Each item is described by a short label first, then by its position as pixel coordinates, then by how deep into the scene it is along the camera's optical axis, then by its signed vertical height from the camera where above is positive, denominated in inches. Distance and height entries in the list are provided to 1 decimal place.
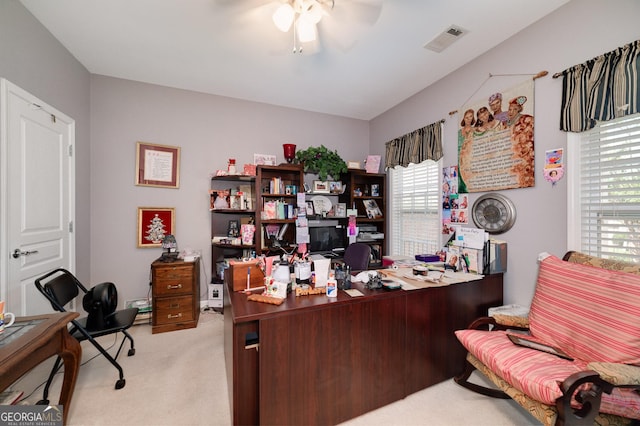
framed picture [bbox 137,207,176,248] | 121.5 -6.4
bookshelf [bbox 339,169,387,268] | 147.1 +4.5
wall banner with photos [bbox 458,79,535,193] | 84.0 +26.0
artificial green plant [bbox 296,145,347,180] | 134.0 +27.8
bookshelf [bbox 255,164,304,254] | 124.9 +4.0
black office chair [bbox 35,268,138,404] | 73.4 -31.5
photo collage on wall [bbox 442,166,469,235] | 106.0 +3.8
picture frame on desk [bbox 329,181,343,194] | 146.9 +14.6
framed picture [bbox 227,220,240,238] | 132.2 -9.3
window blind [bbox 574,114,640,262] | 64.2 +6.0
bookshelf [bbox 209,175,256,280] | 126.9 -0.1
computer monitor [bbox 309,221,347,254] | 141.3 -15.5
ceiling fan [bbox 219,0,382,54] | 67.1 +61.2
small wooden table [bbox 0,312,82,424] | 43.7 -26.1
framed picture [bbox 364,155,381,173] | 148.6 +28.6
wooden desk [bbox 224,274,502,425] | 53.7 -34.4
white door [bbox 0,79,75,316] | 69.6 +5.4
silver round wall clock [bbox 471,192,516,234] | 88.7 -0.5
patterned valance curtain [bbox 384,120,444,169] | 116.3 +33.7
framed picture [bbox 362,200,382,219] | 151.5 +1.6
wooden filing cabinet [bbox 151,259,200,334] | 107.2 -36.7
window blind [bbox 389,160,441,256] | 123.2 +1.6
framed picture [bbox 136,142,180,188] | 121.2 +23.2
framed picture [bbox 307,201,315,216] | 141.0 +1.6
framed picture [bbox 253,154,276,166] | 141.2 +30.0
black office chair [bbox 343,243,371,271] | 112.1 -20.9
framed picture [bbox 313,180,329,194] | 141.0 +14.1
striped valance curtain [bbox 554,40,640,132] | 61.6 +32.7
